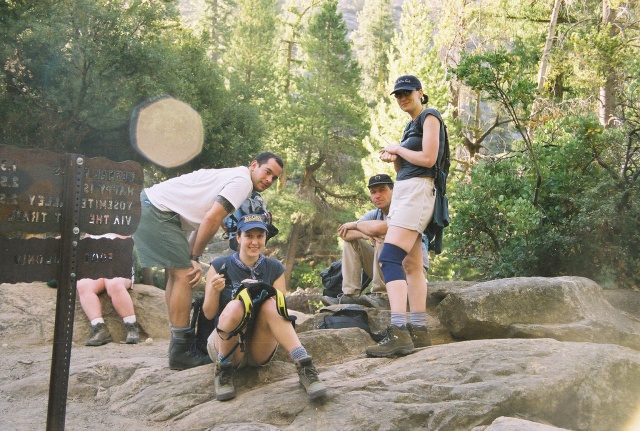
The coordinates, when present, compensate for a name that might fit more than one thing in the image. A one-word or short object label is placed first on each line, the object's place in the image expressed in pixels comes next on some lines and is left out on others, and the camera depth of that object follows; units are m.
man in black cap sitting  6.20
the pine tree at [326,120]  25.84
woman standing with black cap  4.30
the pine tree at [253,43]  27.34
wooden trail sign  3.28
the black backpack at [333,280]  7.35
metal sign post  3.38
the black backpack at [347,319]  5.50
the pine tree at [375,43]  37.81
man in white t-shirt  4.61
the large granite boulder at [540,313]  5.07
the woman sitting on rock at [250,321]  3.78
